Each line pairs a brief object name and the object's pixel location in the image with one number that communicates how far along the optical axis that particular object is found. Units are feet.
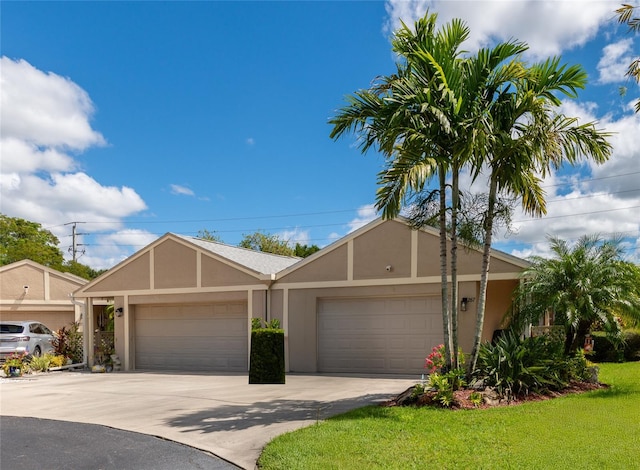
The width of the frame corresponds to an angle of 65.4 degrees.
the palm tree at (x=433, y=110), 27.48
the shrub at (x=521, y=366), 28.37
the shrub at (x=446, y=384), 26.11
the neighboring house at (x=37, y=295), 75.36
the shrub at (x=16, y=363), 51.27
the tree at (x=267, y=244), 125.90
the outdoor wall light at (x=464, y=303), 42.55
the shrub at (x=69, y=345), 62.28
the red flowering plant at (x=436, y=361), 29.63
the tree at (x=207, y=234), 135.23
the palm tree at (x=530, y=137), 28.04
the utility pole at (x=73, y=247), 161.89
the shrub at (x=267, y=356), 39.70
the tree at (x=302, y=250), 134.62
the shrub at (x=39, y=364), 55.26
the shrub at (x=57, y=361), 57.67
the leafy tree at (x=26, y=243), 132.26
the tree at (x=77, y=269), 152.28
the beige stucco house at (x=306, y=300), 44.50
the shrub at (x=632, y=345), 49.01
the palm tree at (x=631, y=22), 28.69
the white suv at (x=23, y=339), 58.44
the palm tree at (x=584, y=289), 32.40
